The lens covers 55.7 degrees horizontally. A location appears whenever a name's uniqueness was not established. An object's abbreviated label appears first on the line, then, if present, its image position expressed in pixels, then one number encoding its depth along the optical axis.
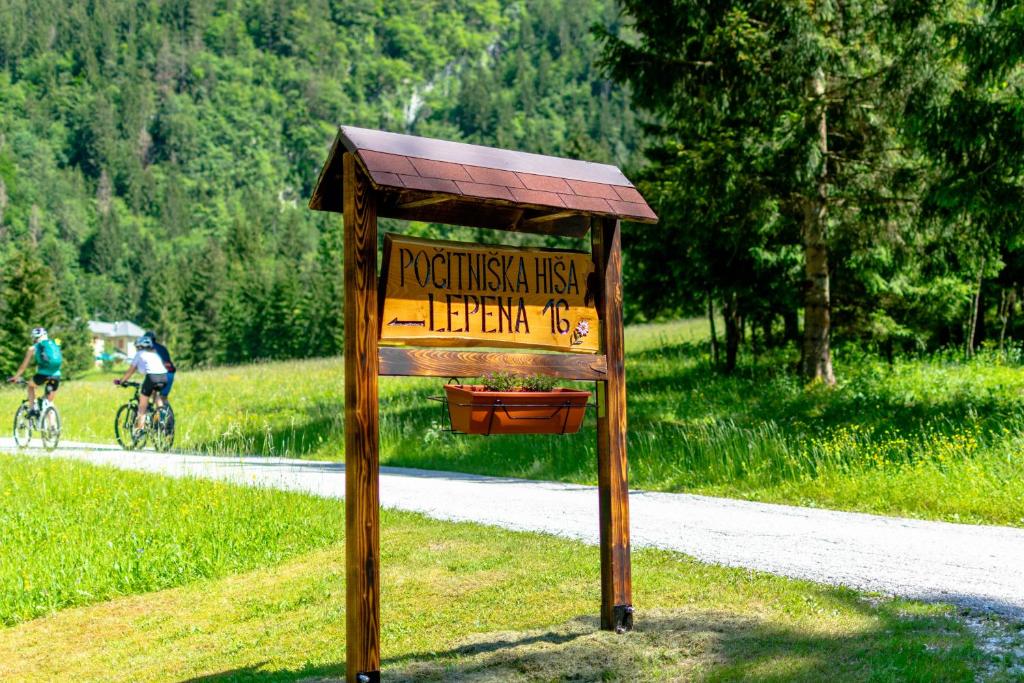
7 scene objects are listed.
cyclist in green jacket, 15.73
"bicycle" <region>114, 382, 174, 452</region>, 15.50
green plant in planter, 5.03
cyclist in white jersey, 15.30
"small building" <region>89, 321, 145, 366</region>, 127.21
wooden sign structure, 4.32
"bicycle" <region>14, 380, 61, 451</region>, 15.85
